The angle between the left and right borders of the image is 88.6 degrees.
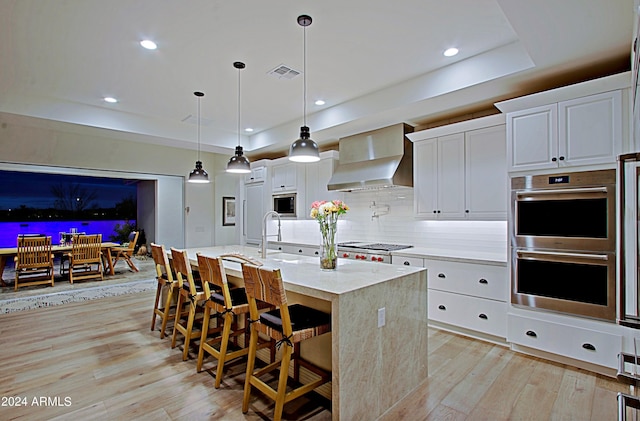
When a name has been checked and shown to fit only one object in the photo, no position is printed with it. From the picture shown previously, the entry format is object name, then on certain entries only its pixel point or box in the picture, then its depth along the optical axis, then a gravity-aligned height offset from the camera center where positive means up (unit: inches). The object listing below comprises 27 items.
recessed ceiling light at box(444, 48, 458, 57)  118.0 +59.0
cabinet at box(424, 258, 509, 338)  127.0 -33.9
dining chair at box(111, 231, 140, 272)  294.4 -35.7
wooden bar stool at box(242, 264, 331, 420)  77.4 -28.4
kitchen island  77.0 -30.5
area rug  194.2 -54.8
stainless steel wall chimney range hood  167.9 +28.5
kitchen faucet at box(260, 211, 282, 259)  137.6 -13.7
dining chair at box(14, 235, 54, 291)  236.4 -33.9
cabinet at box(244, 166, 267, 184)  247.9 +29.2
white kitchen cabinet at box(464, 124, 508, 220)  135.5 +16.9
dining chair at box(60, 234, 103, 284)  259.6 -33.5
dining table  239.9 -31.0
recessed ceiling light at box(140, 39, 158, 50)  113.8 +59.4
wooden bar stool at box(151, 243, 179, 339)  136.7 -28.8
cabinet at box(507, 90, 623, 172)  102.3 +27.0
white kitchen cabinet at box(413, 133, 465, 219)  148.6 +17.0
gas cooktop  165.6 -17.6
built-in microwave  227.7 +6.4
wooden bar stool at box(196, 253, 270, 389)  99.7 -29.2
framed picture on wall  307.3 +1.7
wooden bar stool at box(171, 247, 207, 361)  116.0 -30.1
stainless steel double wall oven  102.3 -9.7
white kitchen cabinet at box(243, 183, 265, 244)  248.1 +0.6
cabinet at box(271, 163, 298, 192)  226.8 +25.5
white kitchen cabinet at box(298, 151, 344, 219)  205.5 +20.4
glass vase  105.7 -11.7
